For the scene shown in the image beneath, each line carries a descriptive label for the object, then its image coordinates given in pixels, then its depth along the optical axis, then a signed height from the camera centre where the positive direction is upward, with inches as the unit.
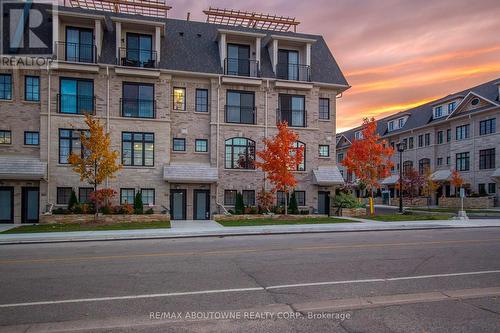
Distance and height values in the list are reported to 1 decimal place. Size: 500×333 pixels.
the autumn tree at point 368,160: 1105.4 +39.7
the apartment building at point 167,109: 946.1 +169.0
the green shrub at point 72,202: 898.1 -71.3
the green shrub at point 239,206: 974.5 -84.5
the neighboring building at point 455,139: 1583.4 +169.6
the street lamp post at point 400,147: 1161.4 +80.4
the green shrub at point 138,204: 925.2 -76.8
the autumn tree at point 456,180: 1605.6 -24.2
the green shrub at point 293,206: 1017.5 -87.6
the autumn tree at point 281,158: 945.5 +37.4
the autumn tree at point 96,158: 839.7 +30.7
